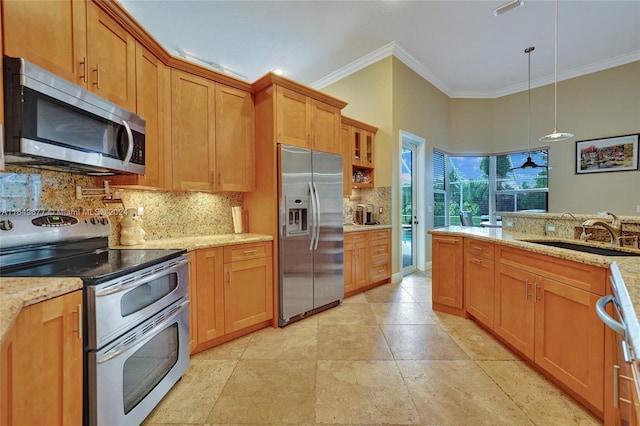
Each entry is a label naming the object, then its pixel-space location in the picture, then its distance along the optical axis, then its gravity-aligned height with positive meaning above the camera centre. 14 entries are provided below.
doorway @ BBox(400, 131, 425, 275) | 4.66 +0.06
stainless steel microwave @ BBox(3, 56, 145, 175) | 1.19 +0.45
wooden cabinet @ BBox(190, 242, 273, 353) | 2.20 -0.73
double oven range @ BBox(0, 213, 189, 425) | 1.24 -0.50
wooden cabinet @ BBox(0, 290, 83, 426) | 0.92 -0.59
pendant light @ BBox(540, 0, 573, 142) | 3.15 +0.86
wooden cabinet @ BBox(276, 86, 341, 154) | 2.74 +0.98
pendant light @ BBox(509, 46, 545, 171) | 4.64 +1.29
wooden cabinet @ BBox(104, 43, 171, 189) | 2.00 +0.76
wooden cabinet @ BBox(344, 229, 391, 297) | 3.55 -0.70
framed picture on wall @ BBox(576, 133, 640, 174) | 4.23 +0.89
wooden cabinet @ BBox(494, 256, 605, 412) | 1.51 -0.80
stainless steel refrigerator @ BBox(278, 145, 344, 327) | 2.70 -0.25
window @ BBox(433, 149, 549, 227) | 5.22 +0.48
